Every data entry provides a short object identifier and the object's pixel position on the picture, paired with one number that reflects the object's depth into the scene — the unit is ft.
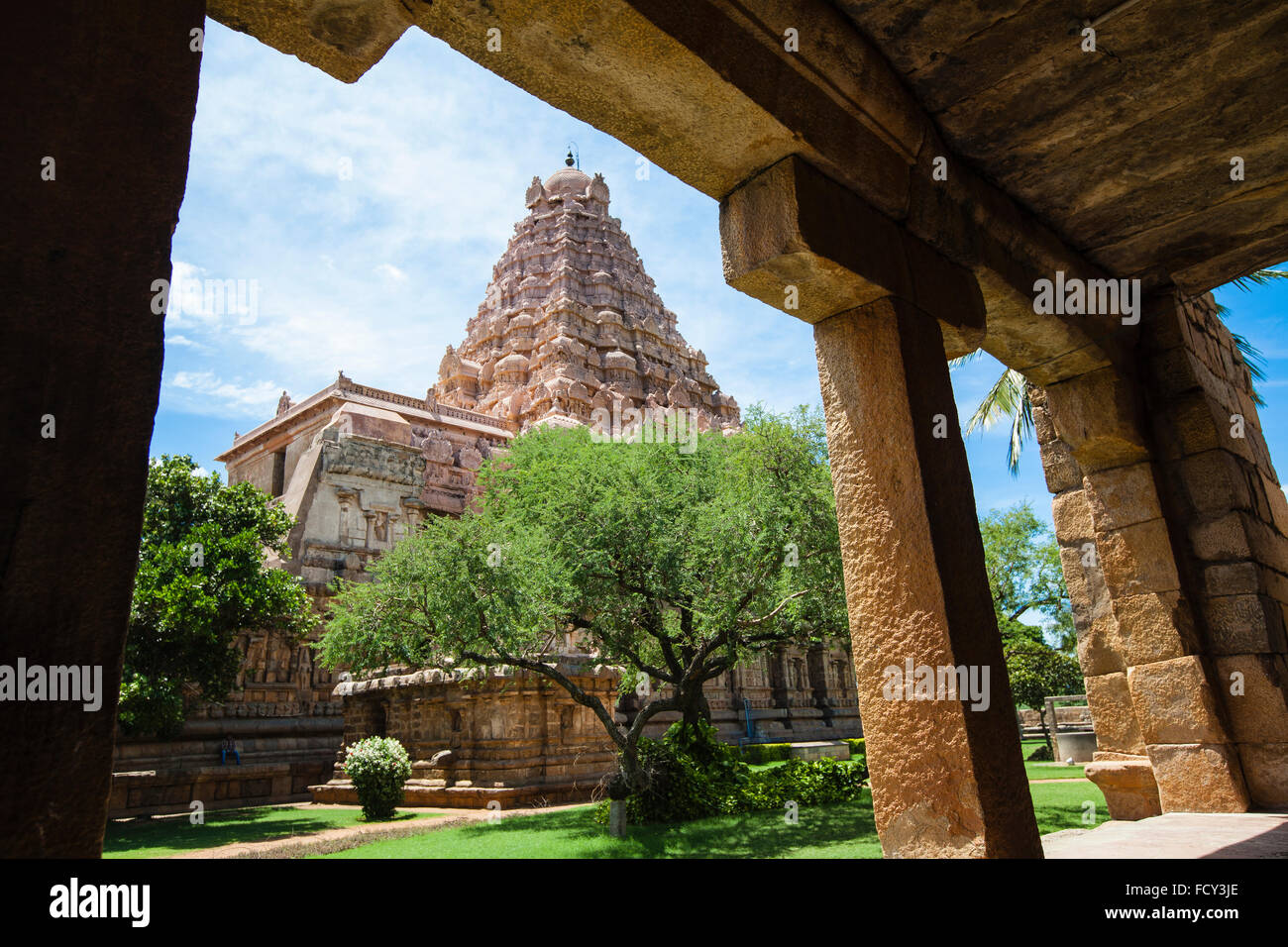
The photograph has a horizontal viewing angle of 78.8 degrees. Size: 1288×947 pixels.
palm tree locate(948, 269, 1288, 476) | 44.36
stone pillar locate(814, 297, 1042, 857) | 8.93
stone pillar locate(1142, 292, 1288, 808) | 14.79
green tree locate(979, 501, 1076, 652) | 71.41
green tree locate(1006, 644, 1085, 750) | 60.70
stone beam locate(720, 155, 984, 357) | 9.64
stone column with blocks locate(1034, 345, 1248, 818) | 14.84
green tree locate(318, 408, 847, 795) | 34.63
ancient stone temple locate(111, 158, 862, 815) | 43.24
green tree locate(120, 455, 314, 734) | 38.06
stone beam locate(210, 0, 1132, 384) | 7.60
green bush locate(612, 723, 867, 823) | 34.04
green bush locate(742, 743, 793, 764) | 61.98
